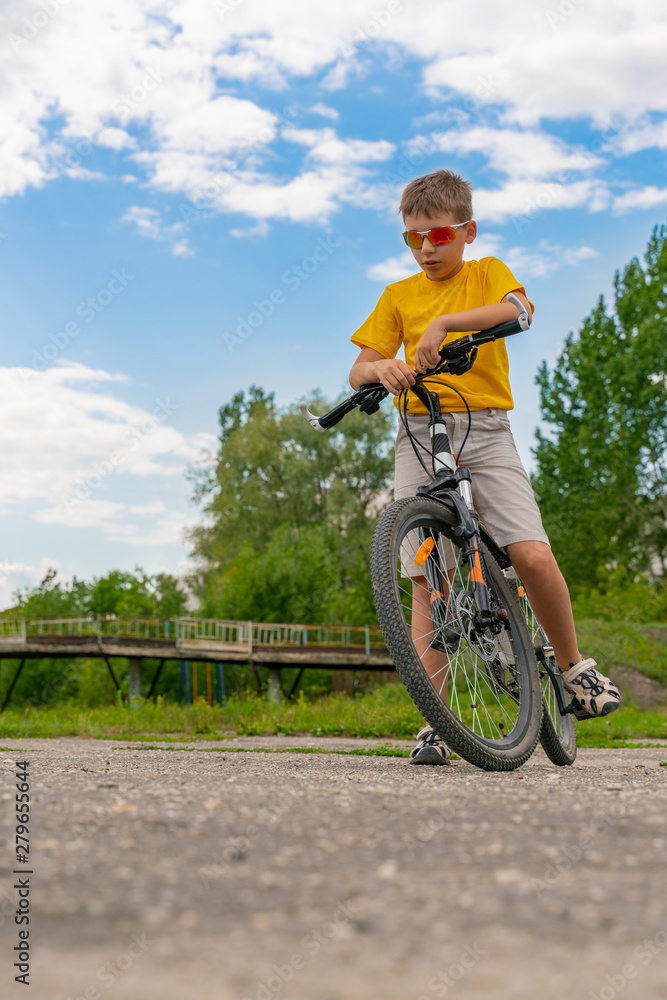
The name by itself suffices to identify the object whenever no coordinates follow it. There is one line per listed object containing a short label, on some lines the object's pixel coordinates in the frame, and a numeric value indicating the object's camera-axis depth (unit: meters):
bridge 23.97
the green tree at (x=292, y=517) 32.03
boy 3.46
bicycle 3.11
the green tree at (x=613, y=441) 30.11
